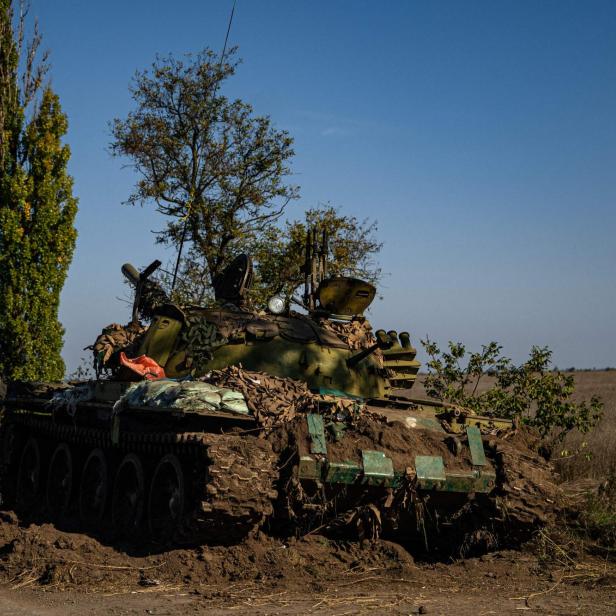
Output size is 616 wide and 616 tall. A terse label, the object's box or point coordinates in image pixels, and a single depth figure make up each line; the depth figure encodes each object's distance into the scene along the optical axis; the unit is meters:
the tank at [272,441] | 7.85
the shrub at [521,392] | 14.34
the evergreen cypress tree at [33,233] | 17.98
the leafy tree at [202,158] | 20.72
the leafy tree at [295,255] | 20.06
